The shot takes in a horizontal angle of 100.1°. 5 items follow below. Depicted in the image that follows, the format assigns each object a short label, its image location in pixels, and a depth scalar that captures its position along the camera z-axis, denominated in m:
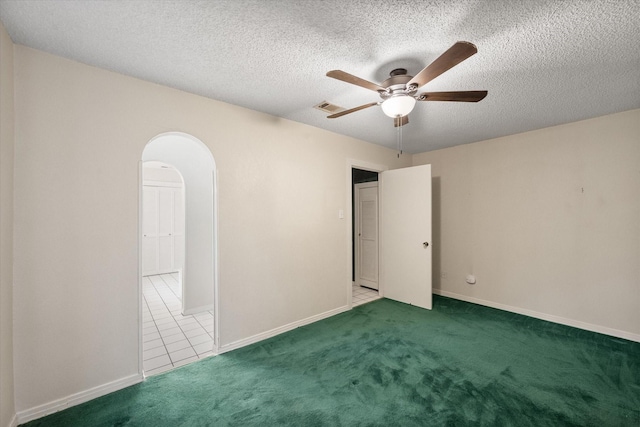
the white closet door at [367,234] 4.58
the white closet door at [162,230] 5.88
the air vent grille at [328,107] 2.58
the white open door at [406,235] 3.70
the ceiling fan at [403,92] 1.57
